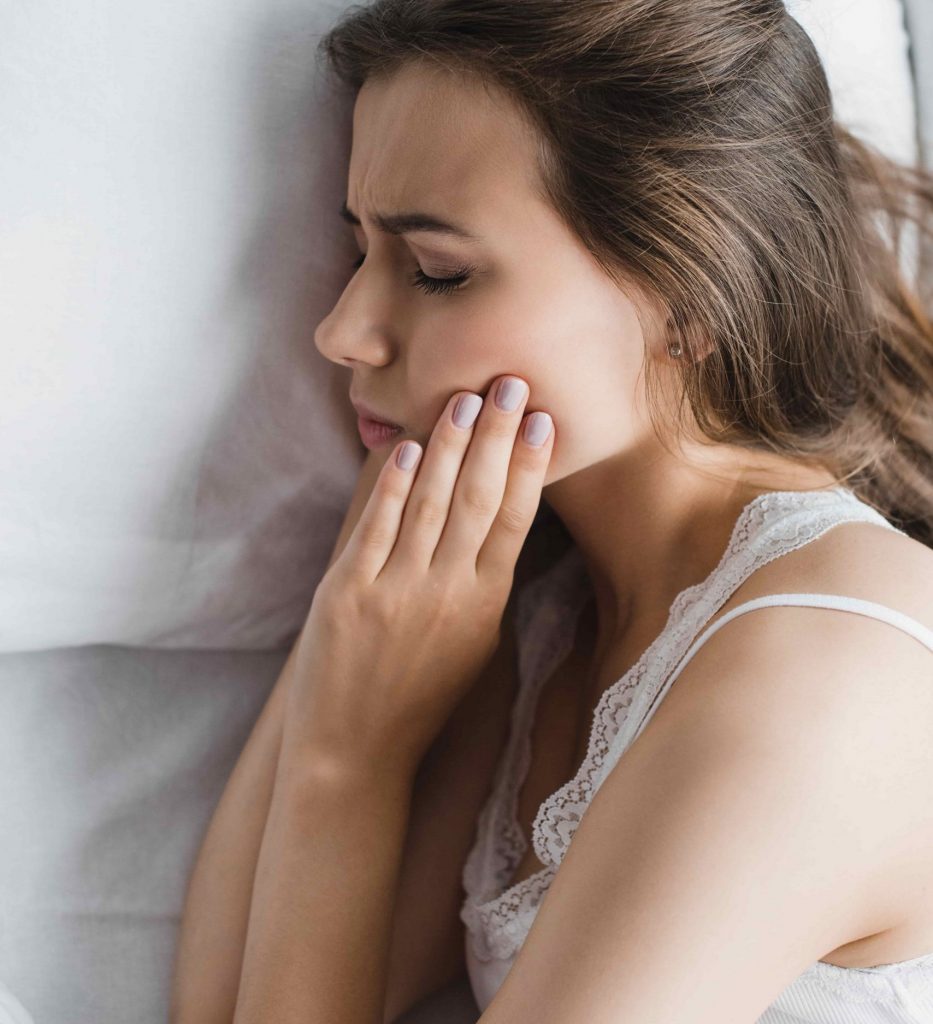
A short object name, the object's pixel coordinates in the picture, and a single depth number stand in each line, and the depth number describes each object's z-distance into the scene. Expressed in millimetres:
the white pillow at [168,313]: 988
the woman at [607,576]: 747
